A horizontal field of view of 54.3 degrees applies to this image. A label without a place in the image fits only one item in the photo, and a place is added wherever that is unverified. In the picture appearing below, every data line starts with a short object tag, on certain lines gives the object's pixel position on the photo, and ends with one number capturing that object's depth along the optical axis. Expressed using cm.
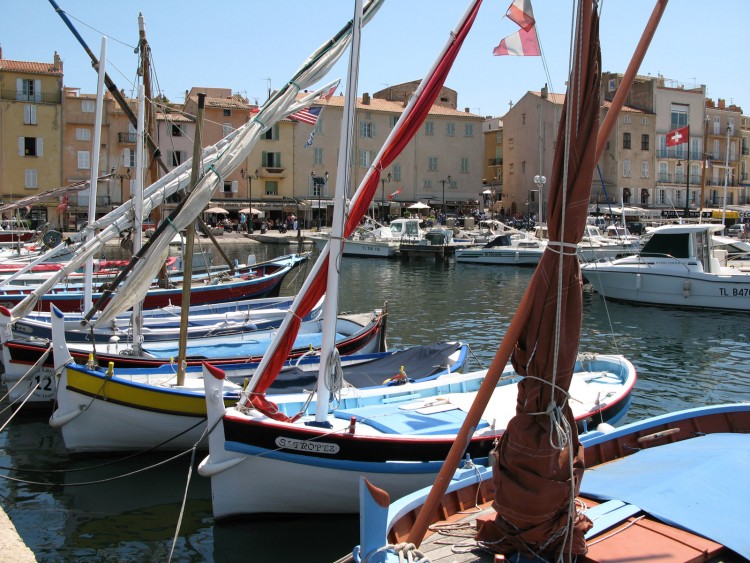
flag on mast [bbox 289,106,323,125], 1919
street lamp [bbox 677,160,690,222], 8194
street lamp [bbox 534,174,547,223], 4820
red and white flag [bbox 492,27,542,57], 831
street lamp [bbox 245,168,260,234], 7512
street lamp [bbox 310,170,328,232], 7141
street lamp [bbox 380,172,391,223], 7639
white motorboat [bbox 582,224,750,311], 2972
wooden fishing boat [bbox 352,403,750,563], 607
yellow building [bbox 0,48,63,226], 6950
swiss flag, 4247
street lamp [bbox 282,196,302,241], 7559
